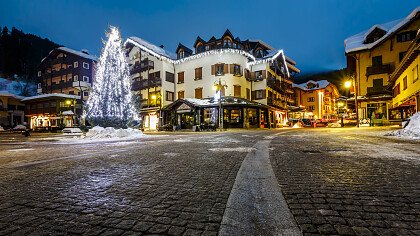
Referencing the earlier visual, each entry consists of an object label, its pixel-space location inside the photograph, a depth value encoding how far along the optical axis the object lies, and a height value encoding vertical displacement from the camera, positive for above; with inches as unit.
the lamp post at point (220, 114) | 1033.2 +29.9
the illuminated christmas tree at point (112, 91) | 713.6 +100.6
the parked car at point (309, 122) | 1362.6 -17.8
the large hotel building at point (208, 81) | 1259.2 +247.0
